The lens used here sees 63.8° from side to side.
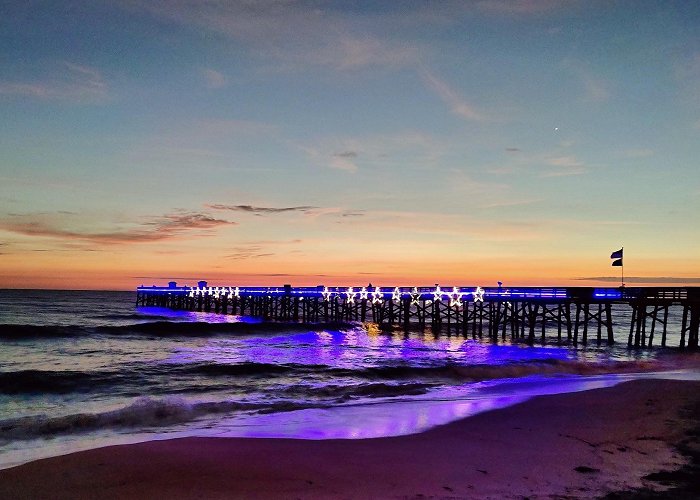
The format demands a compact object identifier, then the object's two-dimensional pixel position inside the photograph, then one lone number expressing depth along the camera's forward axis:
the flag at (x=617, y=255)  37.84
